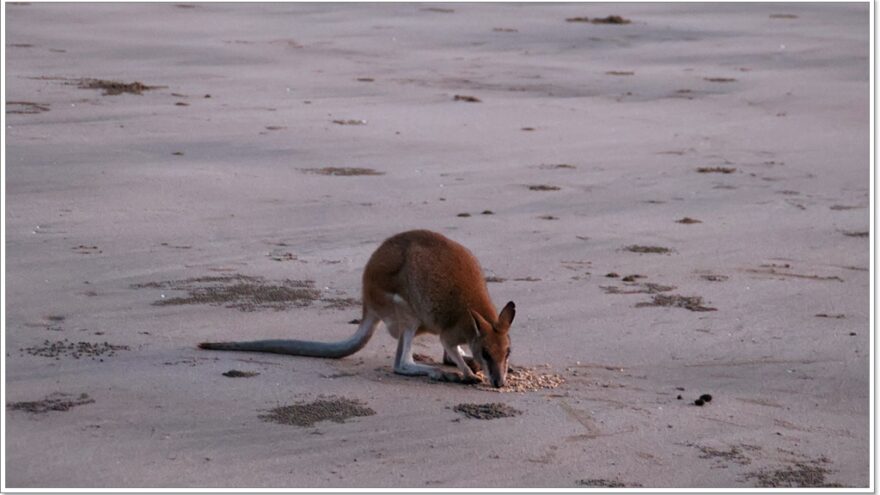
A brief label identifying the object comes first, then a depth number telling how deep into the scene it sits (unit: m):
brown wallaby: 12.77
